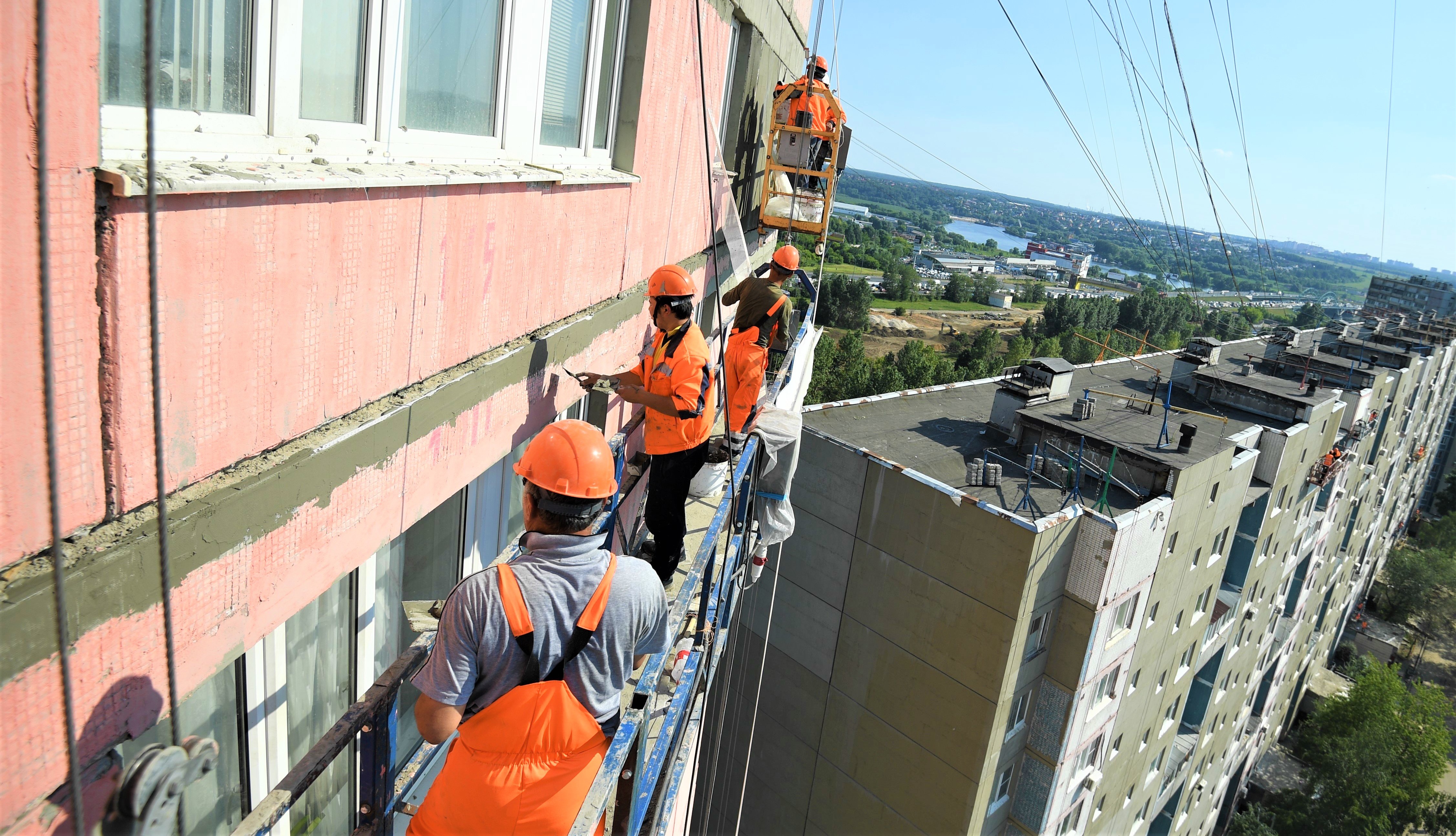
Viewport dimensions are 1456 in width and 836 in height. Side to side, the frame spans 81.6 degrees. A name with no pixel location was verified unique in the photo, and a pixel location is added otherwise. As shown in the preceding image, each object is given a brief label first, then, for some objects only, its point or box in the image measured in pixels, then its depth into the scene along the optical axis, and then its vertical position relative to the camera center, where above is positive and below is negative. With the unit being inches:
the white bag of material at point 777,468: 271.3 -80.5
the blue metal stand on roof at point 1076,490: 605.6 -163.5
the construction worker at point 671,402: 202.4 -47.5
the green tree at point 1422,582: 2108.8 -669.5
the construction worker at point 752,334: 285.1 -40.3
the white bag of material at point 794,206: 521.3 +8.6
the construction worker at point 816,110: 478.0 +61.9
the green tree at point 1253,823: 1259.8 -793.9
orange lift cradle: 484.4 +36.4
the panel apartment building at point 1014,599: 589.6 -261.3
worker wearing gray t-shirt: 102.7 -58.5
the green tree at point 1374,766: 1293.1 -717.1
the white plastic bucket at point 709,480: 257.1 -81.4
